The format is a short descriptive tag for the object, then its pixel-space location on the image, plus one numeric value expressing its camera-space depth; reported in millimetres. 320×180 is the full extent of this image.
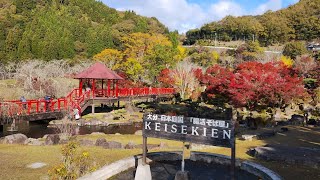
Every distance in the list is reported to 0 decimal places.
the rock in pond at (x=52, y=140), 8768
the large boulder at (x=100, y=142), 8552
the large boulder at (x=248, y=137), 10152
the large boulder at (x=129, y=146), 8506
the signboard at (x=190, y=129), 4563
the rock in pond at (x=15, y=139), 8908
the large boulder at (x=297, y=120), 14009
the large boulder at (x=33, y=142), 8777
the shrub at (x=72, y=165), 4864
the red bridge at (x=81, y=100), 12182
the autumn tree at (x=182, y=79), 24181
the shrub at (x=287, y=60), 33920
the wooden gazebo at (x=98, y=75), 16733
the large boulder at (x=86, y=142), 8615
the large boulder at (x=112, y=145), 8422
